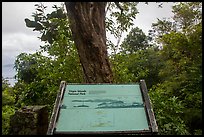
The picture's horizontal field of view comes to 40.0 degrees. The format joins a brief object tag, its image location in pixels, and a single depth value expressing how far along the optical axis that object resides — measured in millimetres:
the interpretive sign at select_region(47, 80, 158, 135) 1822
